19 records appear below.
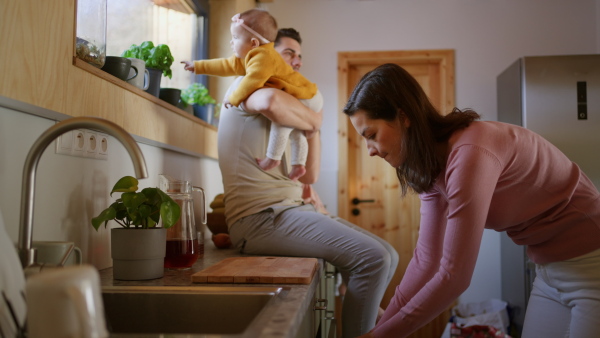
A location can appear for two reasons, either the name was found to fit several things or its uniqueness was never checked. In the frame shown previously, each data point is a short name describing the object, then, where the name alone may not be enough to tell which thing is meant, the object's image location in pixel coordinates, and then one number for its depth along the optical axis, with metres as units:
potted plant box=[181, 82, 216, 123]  2.54
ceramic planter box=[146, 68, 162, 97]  1.89
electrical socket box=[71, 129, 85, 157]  1.29
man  1.74
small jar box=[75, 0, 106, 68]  1.39
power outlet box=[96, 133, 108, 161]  1.42
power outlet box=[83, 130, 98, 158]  1.35
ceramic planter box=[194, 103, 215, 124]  2.55
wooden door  3.91
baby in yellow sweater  1.87
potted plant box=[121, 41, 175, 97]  1.90
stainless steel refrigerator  3.22
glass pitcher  1.45
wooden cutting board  1.22
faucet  0.85
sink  1.10
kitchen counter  0.80
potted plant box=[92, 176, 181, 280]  1.24
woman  1.22
